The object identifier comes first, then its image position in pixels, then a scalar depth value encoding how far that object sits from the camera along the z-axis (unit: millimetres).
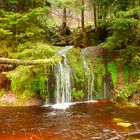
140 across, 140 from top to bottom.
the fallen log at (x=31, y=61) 5877
